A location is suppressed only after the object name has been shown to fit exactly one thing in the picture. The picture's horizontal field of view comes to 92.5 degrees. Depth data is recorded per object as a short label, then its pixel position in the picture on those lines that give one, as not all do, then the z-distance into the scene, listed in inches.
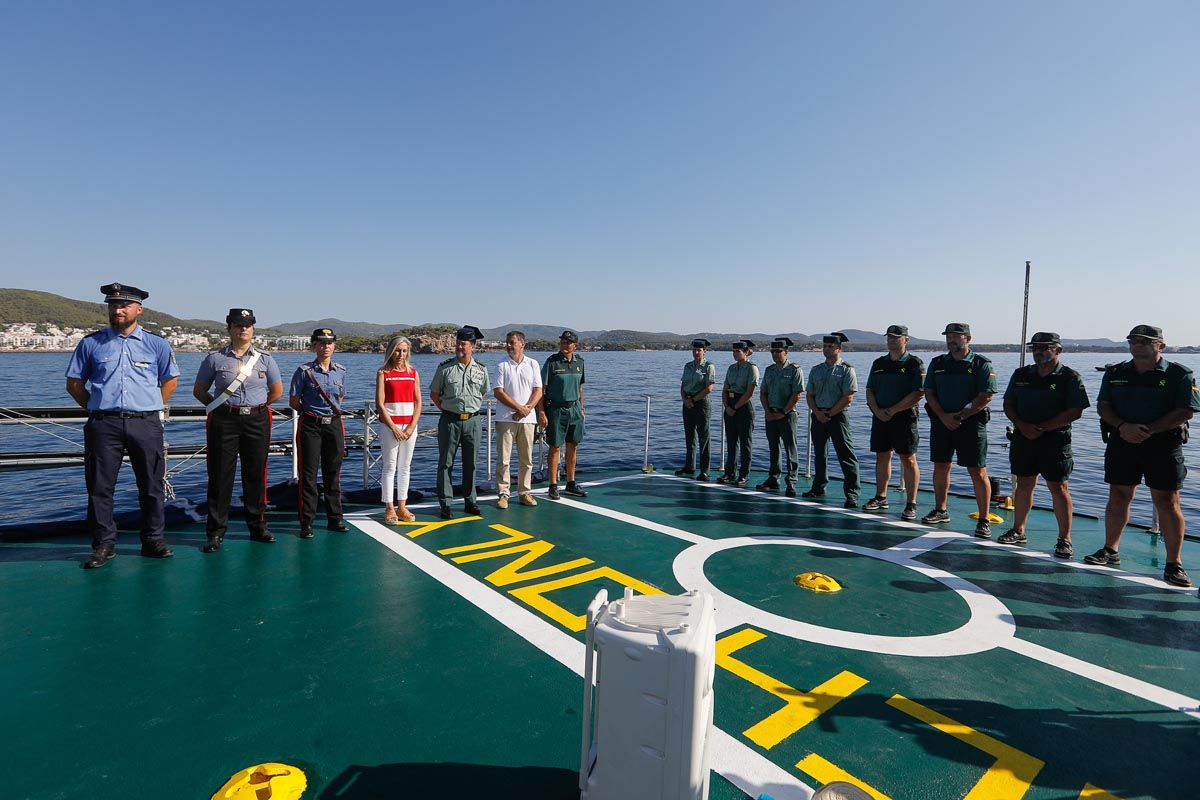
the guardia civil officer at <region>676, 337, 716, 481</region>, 323.9
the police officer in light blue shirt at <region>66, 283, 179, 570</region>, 163.8
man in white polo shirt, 245.8
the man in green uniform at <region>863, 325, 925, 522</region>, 246.1
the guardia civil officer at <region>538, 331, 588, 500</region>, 265.1
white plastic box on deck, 66.5
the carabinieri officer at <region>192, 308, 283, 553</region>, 184.1
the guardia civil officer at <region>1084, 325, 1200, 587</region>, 170.9
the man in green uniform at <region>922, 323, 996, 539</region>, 222.5
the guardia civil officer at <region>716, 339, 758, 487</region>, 310.8
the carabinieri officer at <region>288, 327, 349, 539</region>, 202.8
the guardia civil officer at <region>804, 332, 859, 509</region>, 269.9
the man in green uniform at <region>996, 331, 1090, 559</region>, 196.5
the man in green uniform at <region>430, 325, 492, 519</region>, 228.4
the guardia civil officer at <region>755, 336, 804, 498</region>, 297.9
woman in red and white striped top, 216.2
